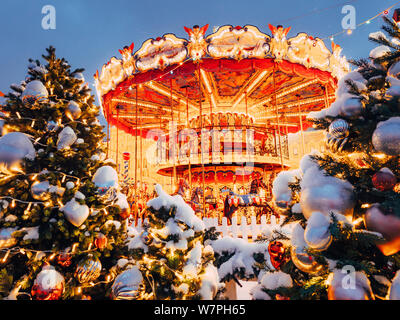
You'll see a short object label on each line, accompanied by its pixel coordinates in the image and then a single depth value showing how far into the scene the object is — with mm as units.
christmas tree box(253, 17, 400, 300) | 1330
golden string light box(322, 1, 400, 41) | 4959
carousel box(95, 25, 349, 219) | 6691
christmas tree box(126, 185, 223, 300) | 2275
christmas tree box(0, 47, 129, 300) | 2398
